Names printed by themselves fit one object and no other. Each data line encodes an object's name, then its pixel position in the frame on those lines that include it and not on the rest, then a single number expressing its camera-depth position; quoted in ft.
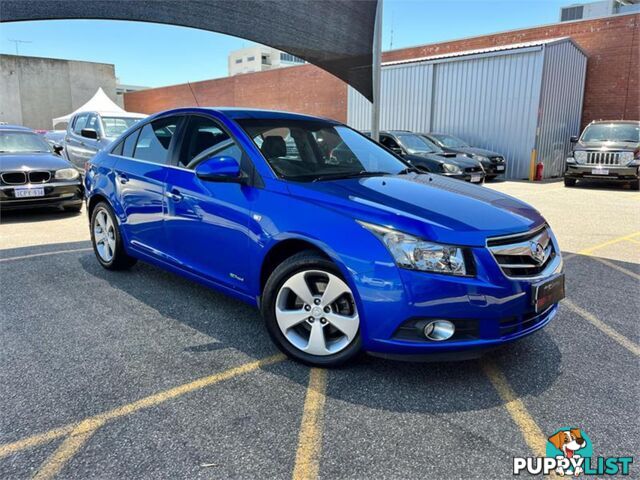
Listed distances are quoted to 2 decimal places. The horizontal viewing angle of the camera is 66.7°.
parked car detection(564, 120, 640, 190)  42.45
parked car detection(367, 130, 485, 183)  39.73
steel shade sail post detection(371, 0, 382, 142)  27.61
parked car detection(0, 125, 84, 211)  25.09
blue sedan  8.63
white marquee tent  80.85
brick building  57.88
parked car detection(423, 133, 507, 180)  48.26
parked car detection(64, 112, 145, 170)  36.72
